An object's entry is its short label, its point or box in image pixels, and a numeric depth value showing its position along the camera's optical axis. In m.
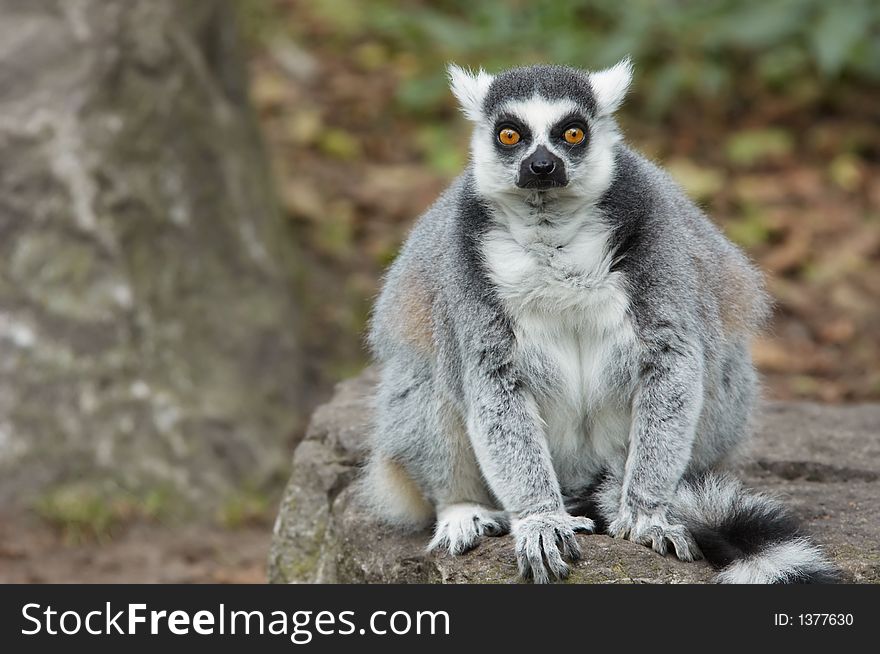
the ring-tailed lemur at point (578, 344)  10.45
